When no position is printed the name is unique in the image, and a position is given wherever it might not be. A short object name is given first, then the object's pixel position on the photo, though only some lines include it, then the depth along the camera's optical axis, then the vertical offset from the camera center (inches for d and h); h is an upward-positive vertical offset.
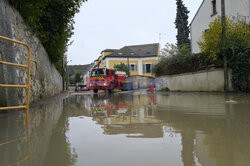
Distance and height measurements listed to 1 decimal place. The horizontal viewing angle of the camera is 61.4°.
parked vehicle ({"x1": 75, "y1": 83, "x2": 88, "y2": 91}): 1295.5 -11.5
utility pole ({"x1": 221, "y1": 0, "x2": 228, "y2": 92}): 495.2 +101.0
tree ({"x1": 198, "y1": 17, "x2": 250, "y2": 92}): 457.9 +81.2
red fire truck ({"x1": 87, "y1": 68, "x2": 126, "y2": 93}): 720.3 +19.2
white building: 720.3 +261.7
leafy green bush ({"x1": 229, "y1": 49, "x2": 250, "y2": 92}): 451.8 +22.1
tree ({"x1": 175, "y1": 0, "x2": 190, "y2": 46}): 1412.4 +395.0
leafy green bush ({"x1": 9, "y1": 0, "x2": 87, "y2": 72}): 283.3 +109.9
